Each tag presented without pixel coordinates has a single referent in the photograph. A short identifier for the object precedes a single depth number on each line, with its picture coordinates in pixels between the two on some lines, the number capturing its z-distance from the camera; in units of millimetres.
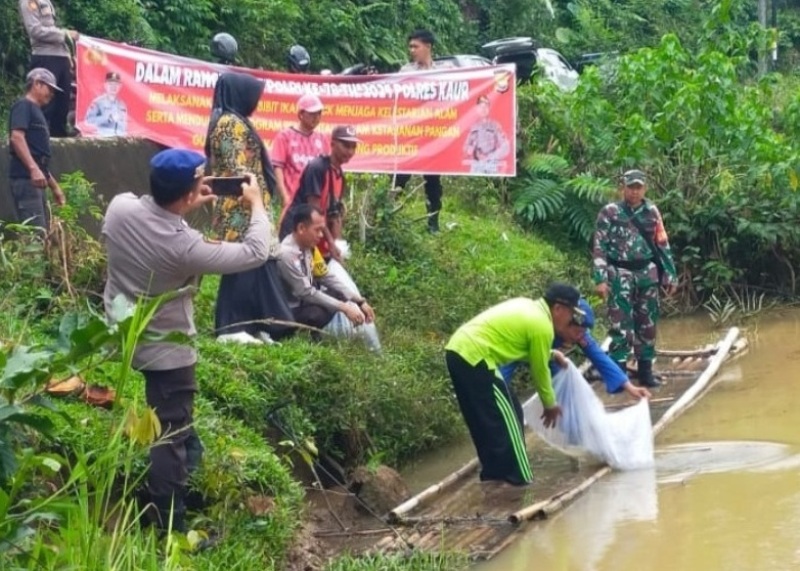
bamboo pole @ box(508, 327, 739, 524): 6723
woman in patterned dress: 7875
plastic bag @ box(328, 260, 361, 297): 8633
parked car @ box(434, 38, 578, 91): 19938
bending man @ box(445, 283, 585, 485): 7227
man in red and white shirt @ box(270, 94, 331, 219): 9641
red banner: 11773
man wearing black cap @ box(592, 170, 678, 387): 9703
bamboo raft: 6430
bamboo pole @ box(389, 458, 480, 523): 6652
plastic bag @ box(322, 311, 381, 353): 8297
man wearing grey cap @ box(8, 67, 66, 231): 8820
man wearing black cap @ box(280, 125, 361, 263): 8914
